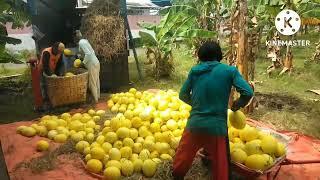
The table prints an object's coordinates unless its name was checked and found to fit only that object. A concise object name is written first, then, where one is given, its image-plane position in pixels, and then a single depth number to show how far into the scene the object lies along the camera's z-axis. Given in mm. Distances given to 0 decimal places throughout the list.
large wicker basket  4908
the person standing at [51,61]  4925
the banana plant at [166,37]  6748
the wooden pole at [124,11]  6144
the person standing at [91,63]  5321
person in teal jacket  2517
